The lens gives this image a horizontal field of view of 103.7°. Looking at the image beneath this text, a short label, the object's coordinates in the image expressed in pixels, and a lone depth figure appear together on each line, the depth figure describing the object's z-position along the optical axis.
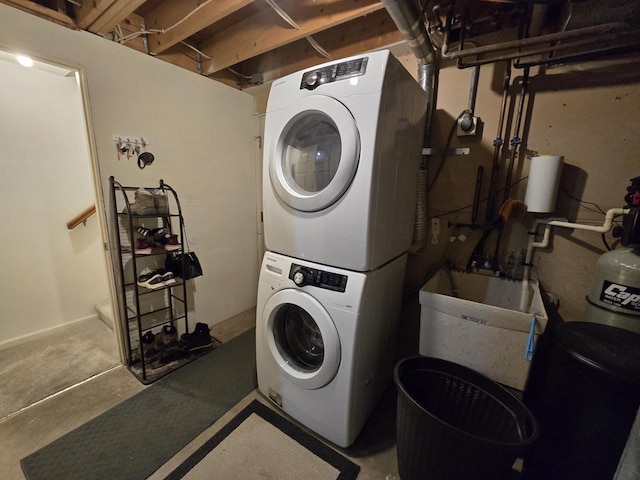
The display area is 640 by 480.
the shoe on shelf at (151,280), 1.73
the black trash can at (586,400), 0.85
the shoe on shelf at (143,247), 1.69
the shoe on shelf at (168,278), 1.80
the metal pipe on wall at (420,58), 1.06
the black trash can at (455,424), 0.84
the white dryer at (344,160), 1.04
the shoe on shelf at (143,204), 1.72
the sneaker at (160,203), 1.80
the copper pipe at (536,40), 1.00
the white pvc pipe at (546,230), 1.18
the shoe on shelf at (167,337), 1.95
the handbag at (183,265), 1.89
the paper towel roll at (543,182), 1.25
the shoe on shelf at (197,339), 1.96
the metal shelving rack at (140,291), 1.72
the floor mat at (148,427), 1.18
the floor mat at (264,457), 1.17
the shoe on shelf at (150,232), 1.75
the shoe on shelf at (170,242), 1.80
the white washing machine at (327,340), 1.14
